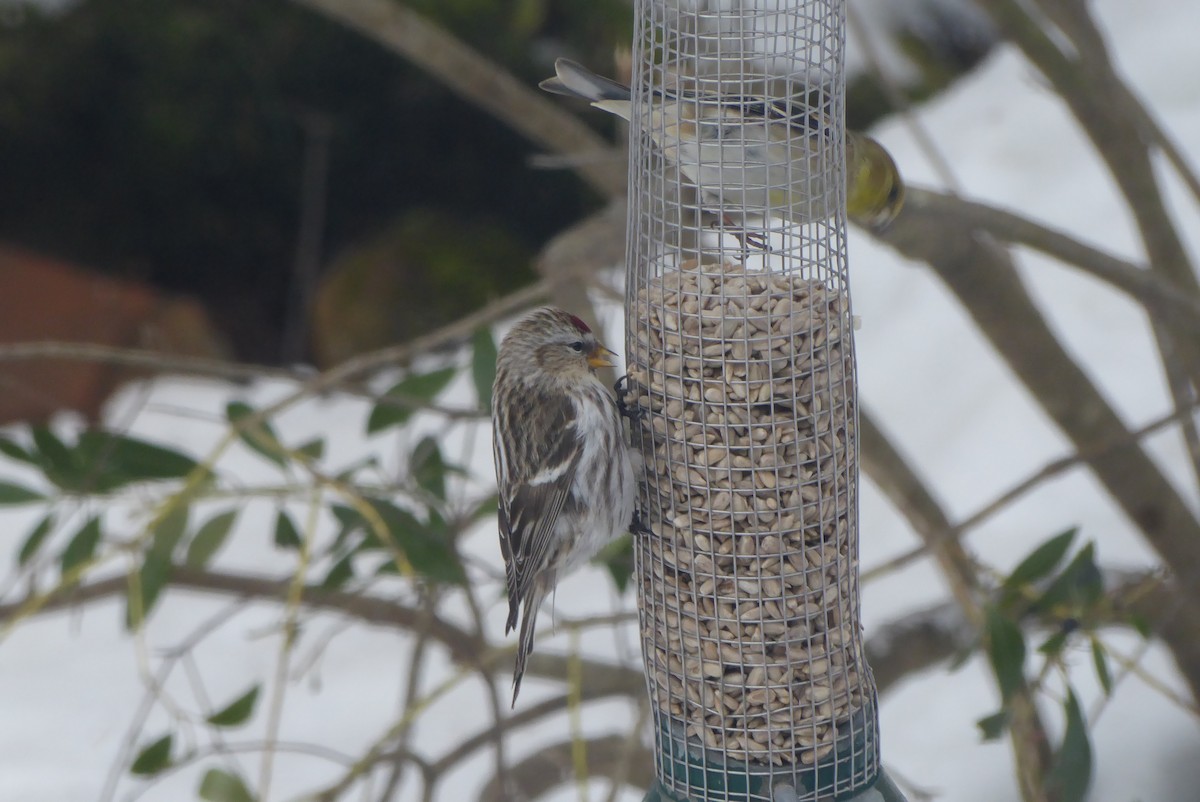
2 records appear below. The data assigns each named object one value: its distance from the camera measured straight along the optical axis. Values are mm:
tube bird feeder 4473
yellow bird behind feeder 4562
